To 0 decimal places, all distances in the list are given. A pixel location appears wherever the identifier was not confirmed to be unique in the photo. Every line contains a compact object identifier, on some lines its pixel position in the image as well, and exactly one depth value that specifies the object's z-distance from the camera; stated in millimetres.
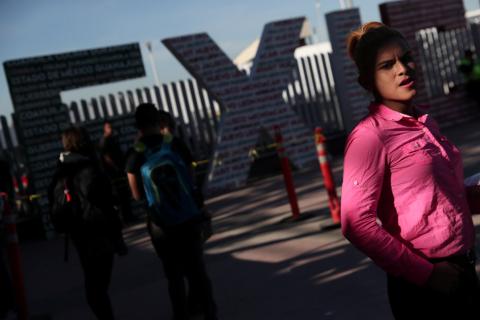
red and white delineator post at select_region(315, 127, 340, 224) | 8141
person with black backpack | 5035
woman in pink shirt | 2094
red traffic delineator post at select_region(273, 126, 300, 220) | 9258
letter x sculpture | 15047
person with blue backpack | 4664
